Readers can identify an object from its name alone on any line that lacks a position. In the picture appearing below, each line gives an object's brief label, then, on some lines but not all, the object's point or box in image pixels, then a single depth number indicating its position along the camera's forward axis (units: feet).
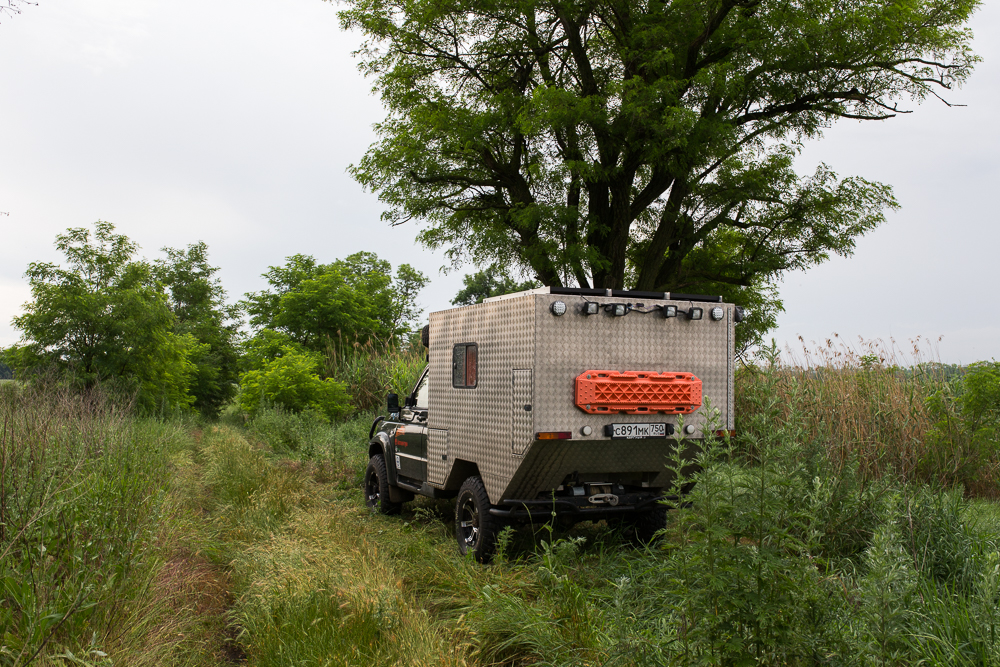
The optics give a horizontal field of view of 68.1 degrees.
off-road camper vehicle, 21.22
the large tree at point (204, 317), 108.78
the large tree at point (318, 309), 92.58
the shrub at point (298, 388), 59.57
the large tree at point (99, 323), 61.98
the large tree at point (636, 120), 60.90
